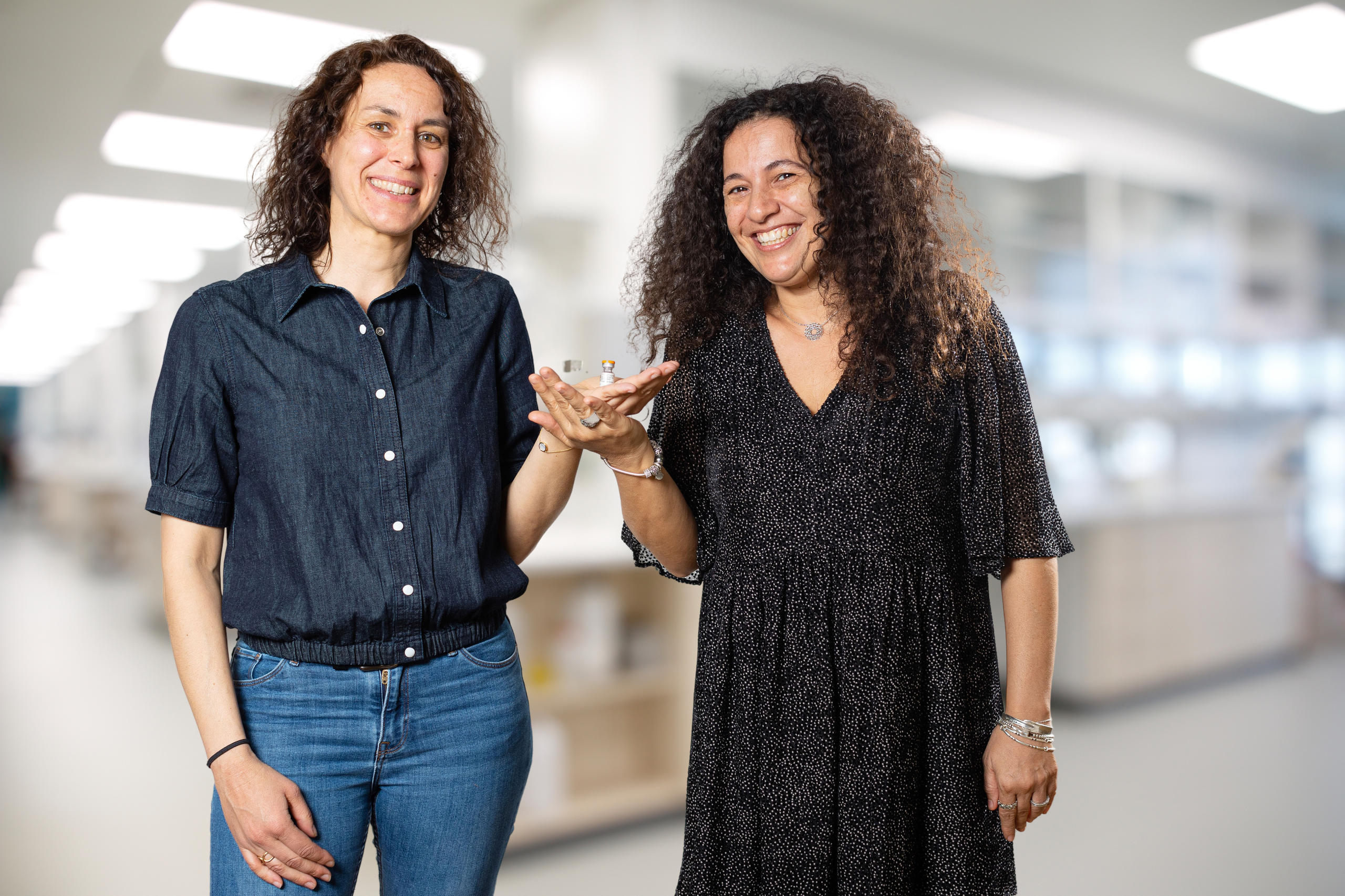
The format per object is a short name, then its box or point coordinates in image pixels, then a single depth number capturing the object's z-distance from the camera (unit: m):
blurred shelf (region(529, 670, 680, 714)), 2.69
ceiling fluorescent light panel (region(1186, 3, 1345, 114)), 3.50
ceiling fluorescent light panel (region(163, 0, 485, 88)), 2.33
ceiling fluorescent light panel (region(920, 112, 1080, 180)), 4.02
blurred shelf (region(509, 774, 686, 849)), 2.65
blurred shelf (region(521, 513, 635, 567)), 2.60
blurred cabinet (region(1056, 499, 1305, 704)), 3.84
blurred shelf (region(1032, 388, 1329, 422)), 4.31
